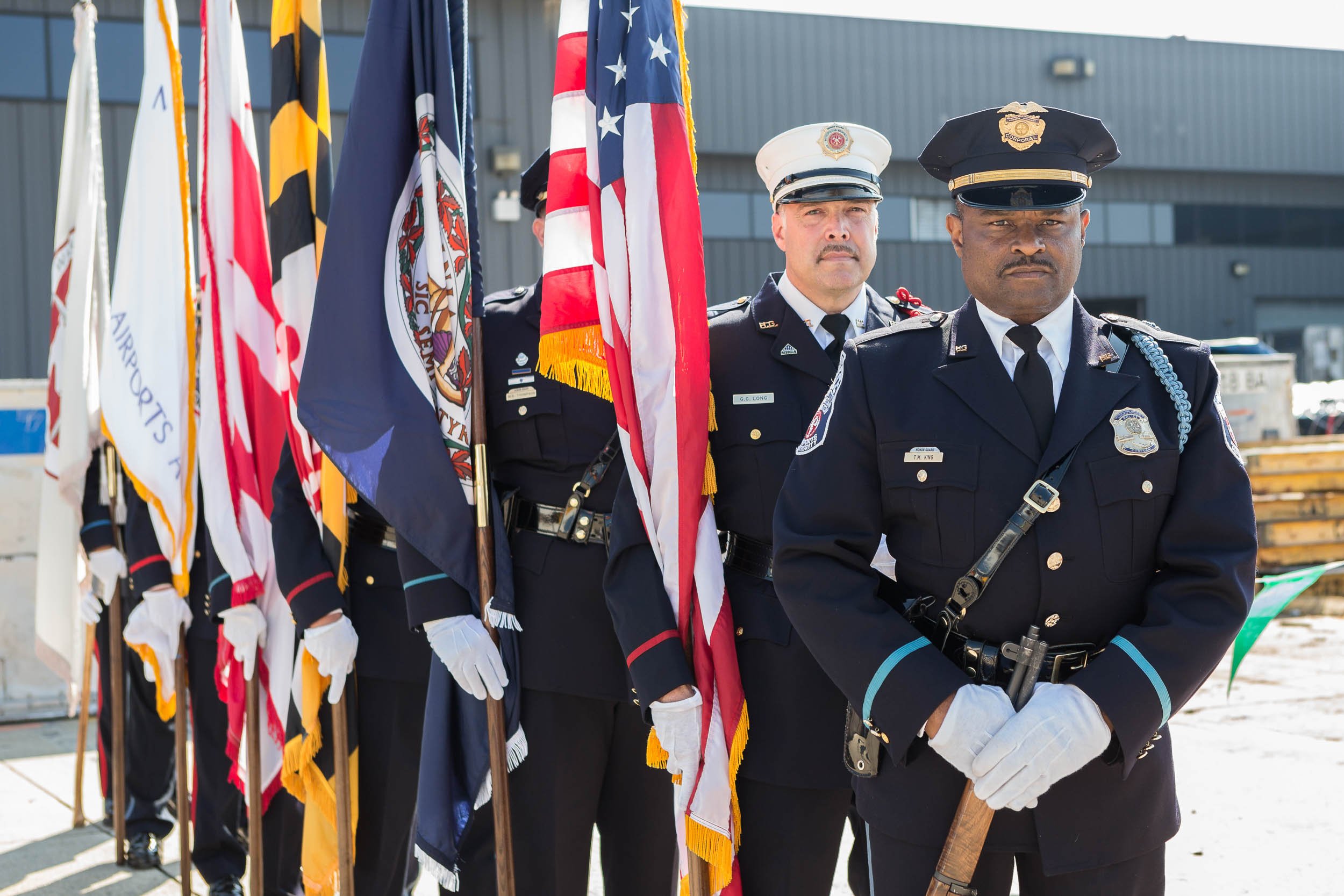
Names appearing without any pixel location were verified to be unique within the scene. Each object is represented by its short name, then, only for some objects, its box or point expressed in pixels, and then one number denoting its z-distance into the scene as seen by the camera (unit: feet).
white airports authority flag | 13.15
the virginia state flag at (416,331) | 9.48
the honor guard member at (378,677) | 10.98
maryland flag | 11.93
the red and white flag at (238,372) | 12.31
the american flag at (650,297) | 8.22
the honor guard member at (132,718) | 14.73
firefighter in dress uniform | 8.23
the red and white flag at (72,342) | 15.51
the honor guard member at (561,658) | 9.30
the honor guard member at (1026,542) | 6.25
